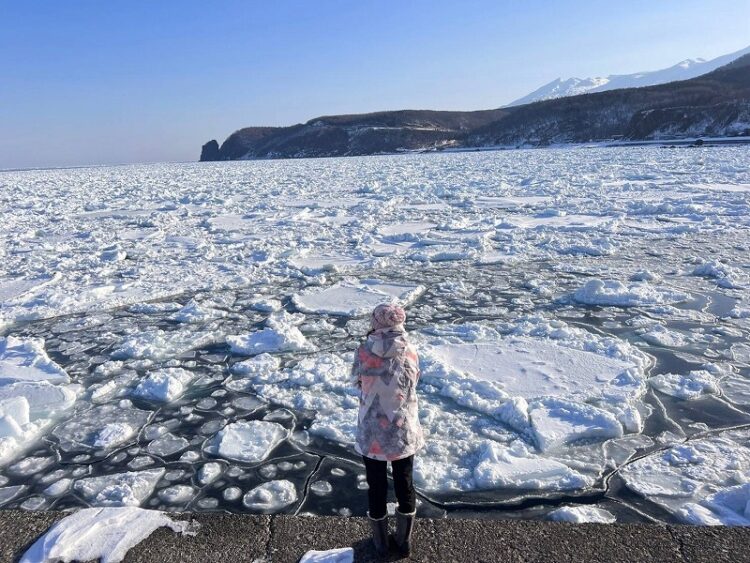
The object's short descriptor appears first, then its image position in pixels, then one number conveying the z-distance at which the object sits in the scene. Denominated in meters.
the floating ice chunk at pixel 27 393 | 3.14
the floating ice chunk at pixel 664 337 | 4.24
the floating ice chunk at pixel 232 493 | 2.60
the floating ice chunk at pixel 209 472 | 2.74
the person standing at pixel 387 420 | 1.93
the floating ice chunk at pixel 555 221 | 9.53
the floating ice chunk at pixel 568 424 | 3.00
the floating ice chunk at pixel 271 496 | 2.54
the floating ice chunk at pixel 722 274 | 5.62
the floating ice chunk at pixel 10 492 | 2.61
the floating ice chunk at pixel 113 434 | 3.10
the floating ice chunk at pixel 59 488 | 2.66
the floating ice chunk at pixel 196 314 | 5.15
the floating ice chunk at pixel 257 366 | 4.00
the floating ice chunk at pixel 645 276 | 5.97
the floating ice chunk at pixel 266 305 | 5.44
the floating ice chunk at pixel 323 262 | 7.03
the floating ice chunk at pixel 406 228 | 9.44
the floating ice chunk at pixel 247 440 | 2.96
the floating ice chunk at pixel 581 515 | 2.34
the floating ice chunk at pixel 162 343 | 4.33
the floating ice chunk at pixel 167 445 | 3.00
